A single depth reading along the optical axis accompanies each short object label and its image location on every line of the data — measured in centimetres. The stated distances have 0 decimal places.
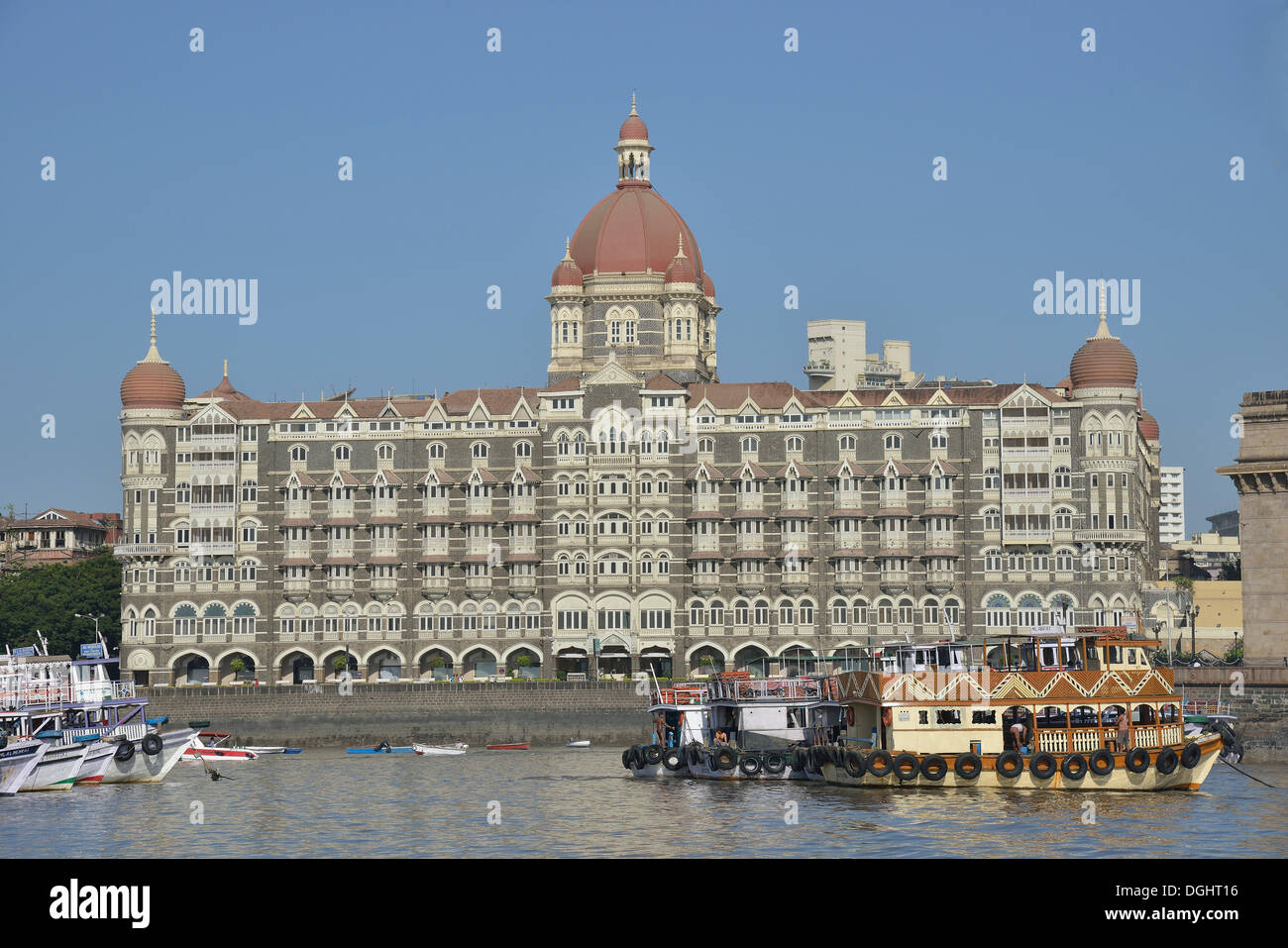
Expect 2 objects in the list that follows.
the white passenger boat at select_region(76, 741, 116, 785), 8856
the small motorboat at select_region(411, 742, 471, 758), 11938
